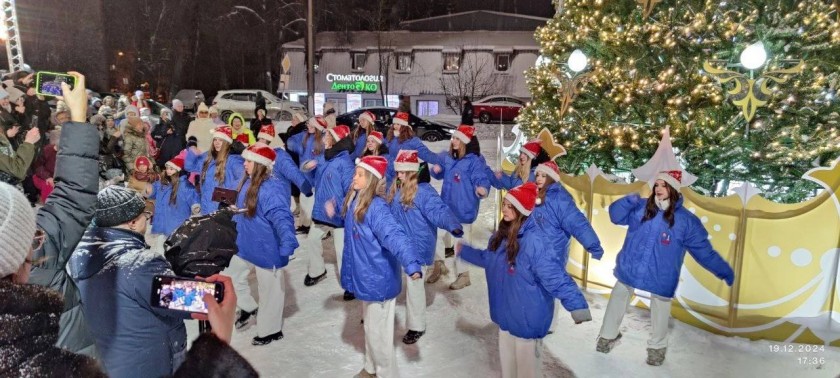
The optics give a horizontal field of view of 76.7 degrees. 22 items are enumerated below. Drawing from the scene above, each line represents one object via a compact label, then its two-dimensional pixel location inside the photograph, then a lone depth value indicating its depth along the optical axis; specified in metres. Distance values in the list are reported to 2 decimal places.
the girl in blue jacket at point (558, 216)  4.67
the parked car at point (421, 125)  20.52
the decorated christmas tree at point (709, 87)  6.72
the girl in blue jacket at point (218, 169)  5.69
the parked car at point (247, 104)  25.39
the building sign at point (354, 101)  36.72
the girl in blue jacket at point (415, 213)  4.90
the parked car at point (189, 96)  29.54
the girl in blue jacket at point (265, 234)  4.68
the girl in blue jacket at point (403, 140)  8.07
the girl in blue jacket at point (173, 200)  6.00
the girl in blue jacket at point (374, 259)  3.92
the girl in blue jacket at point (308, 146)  7.61
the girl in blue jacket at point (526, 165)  6.28
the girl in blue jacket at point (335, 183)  5.96
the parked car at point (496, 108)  26.14
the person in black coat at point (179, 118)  11.10
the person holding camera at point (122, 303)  2.29
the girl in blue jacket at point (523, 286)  3.42
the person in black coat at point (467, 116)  18.44
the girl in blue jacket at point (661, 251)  4.49
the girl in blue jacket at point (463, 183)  6.56
